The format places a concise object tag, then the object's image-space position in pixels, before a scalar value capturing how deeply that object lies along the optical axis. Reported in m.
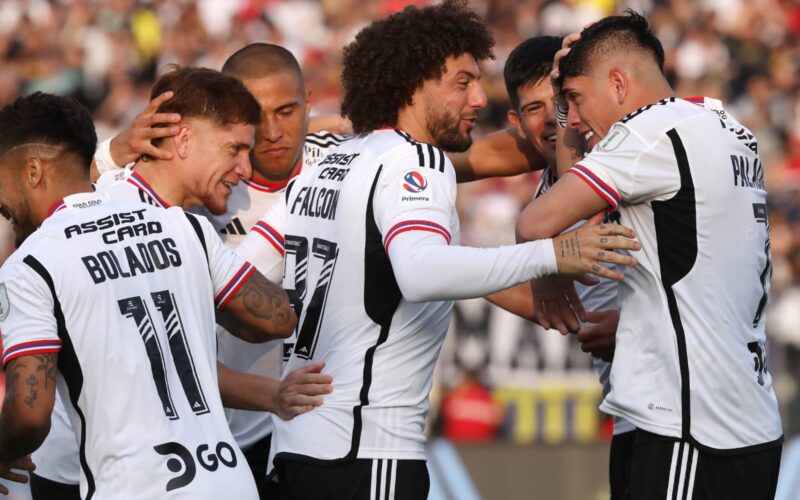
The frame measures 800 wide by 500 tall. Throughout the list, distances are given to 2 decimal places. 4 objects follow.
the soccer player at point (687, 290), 9.32
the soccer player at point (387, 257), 9.05
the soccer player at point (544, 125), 11.73
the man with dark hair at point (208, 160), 10.08
